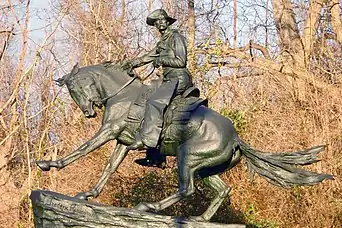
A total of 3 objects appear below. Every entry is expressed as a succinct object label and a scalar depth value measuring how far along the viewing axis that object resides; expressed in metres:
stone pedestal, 10.93
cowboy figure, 11.25
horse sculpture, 11.31
